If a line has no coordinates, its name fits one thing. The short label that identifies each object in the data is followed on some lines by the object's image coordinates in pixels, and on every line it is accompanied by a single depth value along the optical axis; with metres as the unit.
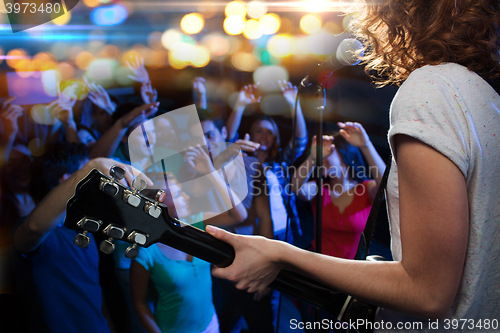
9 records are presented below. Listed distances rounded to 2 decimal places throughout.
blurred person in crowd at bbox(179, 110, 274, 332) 1.97
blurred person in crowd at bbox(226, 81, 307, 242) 2.12
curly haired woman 0.44
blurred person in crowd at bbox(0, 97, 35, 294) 1.59
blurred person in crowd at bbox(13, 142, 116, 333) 1.48
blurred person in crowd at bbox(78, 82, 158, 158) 1.89
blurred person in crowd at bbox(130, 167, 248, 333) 1.61
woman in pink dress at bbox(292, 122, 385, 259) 1.90
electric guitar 0.65
